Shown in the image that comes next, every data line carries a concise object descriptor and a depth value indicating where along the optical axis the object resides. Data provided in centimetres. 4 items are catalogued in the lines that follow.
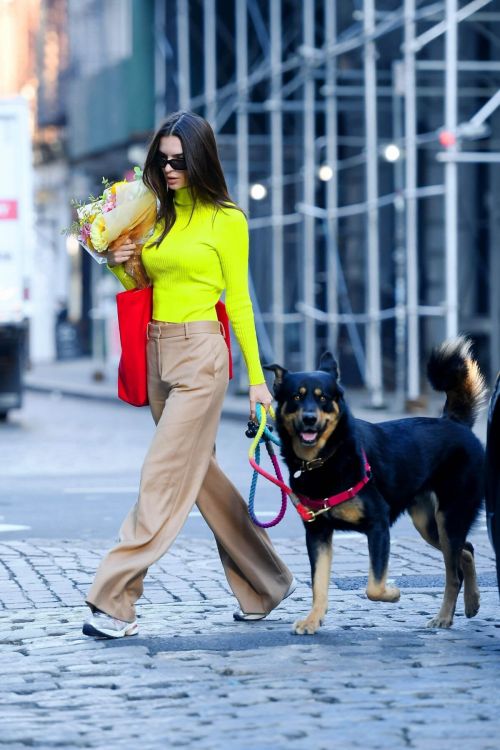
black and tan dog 1306
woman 1291
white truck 4122
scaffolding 4022
